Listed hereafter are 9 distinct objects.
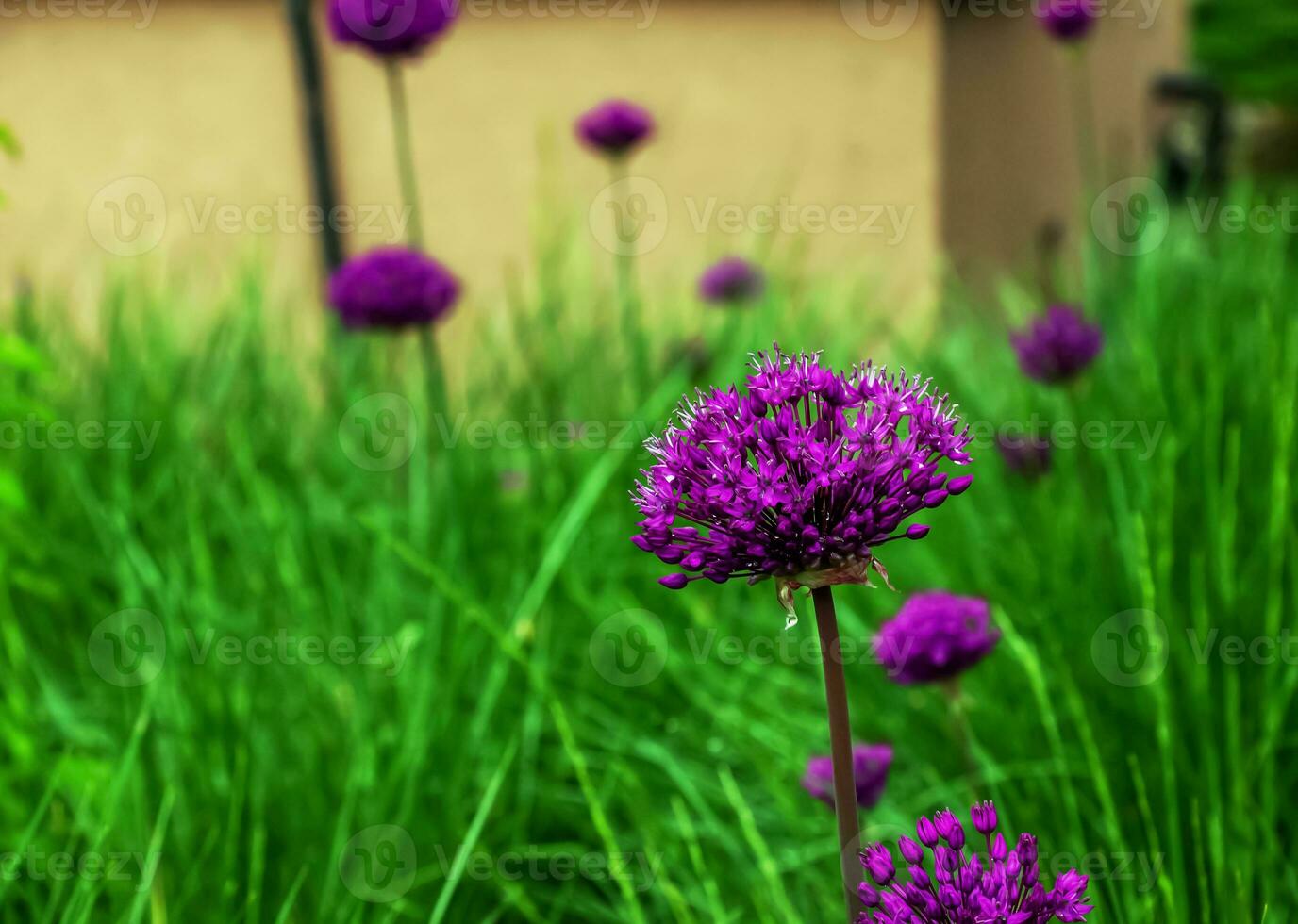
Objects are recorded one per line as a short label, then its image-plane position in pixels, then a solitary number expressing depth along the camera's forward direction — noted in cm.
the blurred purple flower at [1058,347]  253
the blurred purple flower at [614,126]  355
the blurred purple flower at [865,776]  158
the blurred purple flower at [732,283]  419
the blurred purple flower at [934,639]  161
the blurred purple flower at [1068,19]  327
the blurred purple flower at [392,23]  283
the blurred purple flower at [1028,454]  241
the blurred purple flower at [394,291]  288
